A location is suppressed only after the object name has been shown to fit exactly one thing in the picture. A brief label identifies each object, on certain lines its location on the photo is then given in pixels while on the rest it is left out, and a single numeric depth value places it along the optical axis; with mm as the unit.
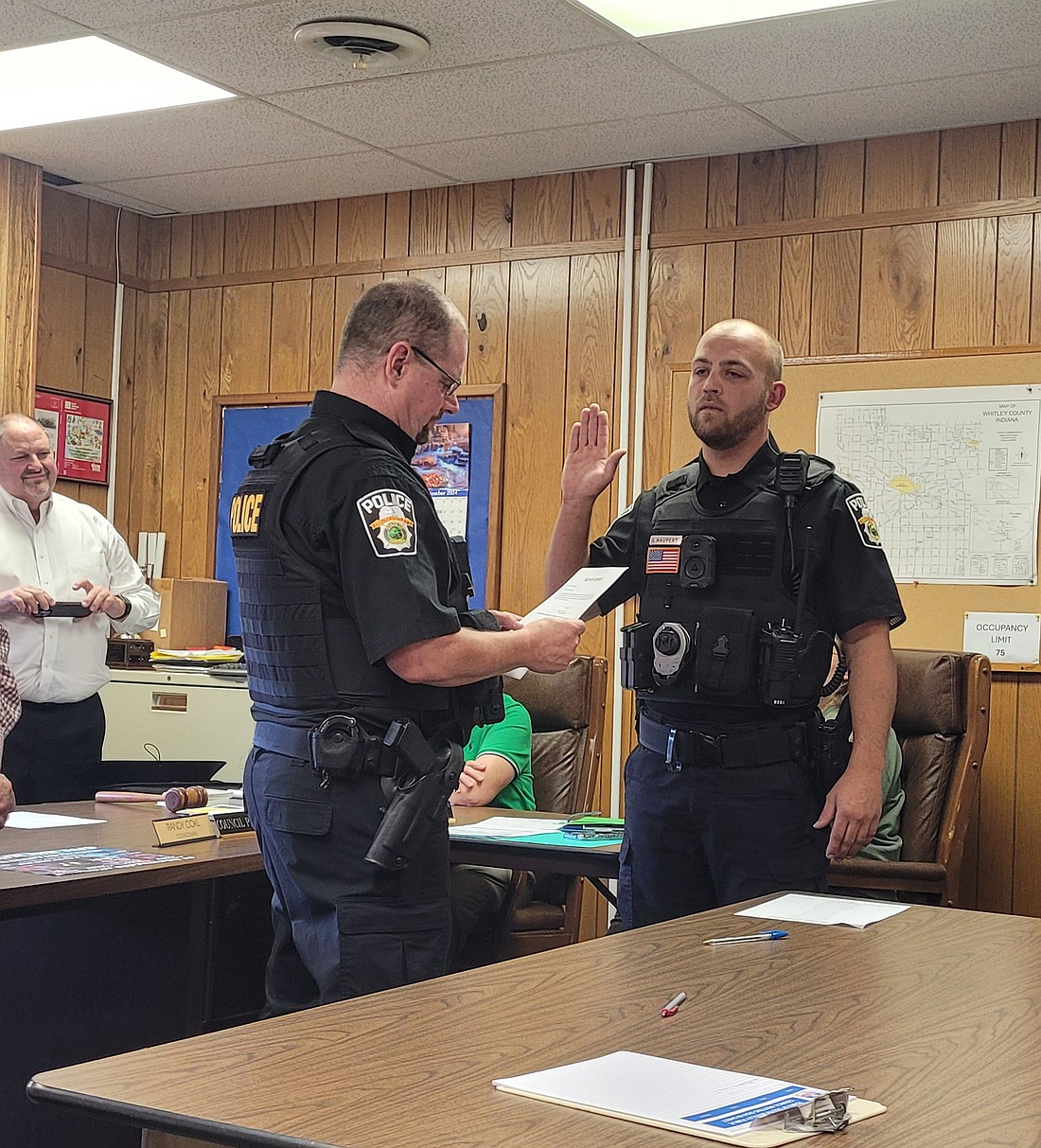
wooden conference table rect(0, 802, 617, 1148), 2857
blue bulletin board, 5703
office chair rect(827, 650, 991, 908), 4273
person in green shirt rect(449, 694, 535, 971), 3703
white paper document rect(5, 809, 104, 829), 3193
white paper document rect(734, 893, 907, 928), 2234
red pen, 1663
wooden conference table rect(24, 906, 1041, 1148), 1276
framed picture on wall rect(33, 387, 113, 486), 6109
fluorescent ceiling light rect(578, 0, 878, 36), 3959
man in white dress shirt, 4613
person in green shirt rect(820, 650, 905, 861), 4238
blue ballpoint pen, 2061
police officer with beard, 2916
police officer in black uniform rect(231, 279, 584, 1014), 2270
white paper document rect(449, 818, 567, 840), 3402
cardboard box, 5938
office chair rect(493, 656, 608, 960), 4379
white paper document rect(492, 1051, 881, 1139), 1282
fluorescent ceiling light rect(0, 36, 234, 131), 4570
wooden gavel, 3365
